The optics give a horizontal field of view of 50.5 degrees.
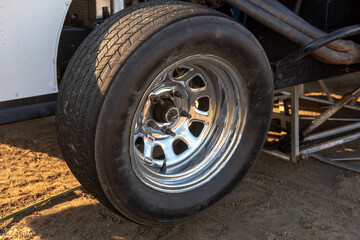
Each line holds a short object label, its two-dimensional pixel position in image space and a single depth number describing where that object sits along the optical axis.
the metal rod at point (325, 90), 4.32
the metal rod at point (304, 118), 3.49
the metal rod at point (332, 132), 3.27
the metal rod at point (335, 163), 3.10
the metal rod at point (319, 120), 3.22
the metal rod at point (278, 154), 3.13
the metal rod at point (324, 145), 3.07
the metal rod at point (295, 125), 3.08
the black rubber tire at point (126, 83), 1.78
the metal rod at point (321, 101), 4.30
